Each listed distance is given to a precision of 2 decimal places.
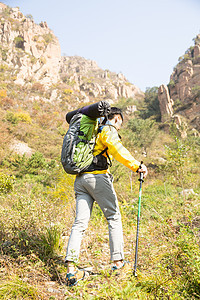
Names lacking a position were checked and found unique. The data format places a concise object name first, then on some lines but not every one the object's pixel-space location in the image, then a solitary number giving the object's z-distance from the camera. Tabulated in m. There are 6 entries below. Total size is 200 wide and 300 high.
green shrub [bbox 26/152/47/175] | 12.86
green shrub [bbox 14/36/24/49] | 49.97
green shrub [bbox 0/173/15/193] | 3.92
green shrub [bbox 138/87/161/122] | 41.88
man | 1.82
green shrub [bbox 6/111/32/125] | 21.34
